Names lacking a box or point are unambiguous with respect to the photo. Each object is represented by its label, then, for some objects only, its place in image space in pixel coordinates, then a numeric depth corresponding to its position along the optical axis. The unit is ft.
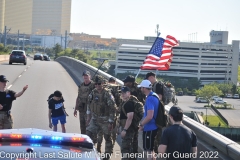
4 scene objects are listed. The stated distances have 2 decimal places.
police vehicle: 15.02
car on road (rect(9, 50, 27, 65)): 175.01
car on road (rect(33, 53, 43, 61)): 274.81
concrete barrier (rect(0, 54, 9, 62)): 214.94
